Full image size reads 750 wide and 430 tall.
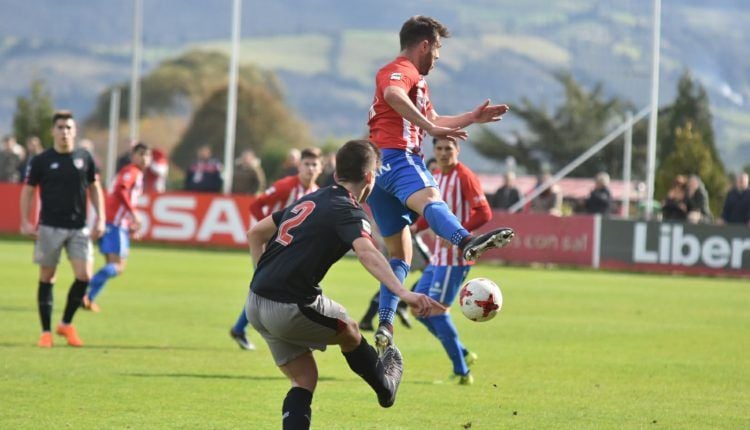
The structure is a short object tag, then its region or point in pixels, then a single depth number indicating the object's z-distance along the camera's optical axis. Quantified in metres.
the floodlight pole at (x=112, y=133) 56.25
